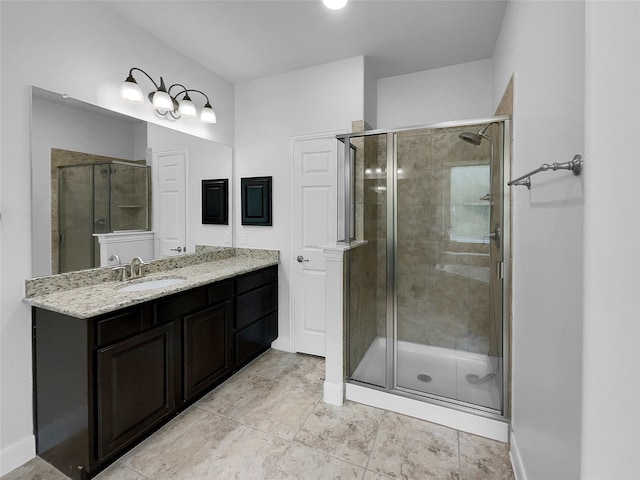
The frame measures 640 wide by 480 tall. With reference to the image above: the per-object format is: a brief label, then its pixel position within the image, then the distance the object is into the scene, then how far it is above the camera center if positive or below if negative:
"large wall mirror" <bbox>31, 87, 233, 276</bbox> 1.78 +0.34
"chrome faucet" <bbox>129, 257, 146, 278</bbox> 2.21 -0.25
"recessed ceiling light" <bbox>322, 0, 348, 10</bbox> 1.81 +1.40
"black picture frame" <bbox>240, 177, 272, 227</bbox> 3.16 +0.36
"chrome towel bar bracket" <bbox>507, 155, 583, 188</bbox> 0.87 +0.21
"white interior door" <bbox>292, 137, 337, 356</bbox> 2.90 +0.04
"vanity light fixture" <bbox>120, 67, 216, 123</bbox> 2.12 +1.08
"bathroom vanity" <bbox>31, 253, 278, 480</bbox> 1.53 -0.76
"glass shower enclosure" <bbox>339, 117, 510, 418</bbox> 2.14 -0.22
